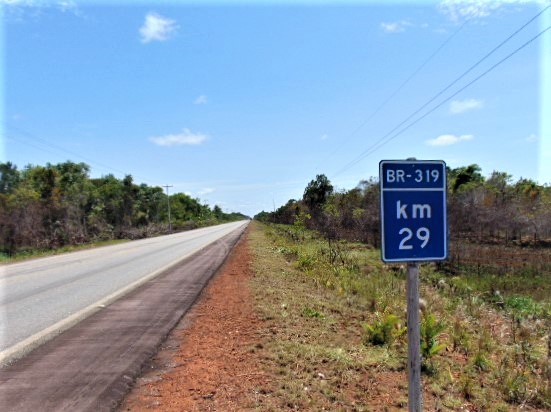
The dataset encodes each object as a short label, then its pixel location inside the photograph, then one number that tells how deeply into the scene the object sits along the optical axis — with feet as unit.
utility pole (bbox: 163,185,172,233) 221.97
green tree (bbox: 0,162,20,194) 157.99
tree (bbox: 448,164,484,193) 180.34
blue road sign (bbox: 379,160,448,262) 8.26
